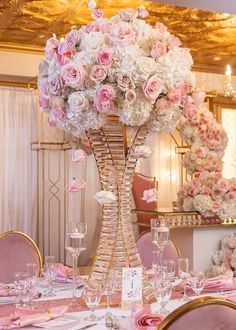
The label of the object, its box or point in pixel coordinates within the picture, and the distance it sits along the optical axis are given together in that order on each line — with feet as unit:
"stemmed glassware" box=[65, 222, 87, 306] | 7.44
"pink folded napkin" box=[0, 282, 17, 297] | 7.84
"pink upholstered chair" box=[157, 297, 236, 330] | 4.94
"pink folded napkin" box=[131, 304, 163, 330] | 6.04
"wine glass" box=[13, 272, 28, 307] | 6.89
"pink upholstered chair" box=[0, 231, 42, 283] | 10.06
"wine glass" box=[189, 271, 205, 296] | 7.41
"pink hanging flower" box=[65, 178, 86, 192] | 7.73
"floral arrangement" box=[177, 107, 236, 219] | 14.05
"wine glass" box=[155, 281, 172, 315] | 6.52
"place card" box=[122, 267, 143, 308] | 6.97
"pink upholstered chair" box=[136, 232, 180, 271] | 10.24
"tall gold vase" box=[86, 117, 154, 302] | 7.44
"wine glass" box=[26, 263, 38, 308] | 7.02
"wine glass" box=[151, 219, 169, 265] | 8.02
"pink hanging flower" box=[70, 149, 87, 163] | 7.59
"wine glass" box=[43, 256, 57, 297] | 8.07
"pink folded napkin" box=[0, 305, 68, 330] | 6.22
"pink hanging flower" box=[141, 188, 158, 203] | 7.95
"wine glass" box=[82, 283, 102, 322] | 6.35
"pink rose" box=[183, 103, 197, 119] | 7.66
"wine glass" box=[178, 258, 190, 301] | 7.75
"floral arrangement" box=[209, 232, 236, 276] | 14.39
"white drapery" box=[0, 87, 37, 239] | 21.18
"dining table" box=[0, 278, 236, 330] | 6.32
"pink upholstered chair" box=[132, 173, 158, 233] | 22.22
